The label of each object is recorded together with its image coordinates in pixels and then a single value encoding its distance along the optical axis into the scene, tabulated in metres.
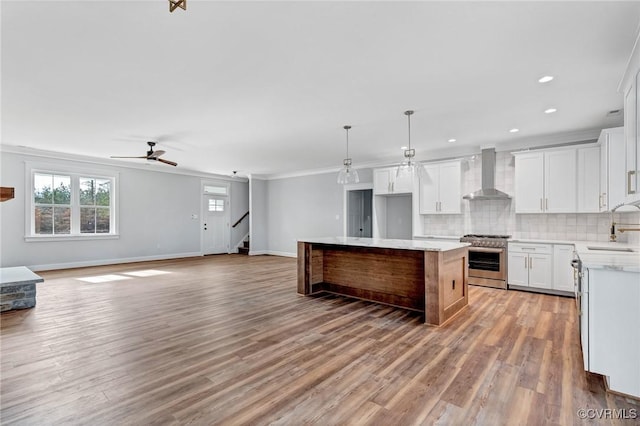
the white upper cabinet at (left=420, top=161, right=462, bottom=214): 6.27
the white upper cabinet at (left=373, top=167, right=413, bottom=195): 7.02
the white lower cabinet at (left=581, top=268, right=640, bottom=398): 2.18
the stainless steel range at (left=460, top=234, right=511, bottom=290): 5.45
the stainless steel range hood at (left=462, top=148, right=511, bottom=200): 5.86
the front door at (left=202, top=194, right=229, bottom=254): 10.26
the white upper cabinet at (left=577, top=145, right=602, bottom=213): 4.87
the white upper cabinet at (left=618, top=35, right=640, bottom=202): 2.45
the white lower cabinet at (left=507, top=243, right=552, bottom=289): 5.10
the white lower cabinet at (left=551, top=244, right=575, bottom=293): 4.90
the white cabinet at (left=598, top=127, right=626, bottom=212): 3.73
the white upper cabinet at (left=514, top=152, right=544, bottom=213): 5.34
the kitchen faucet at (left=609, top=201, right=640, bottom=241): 3.72
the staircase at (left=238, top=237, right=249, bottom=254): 10.90
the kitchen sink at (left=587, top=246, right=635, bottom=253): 3.57
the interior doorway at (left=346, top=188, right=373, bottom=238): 8.75
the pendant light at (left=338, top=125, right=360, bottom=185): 4.84
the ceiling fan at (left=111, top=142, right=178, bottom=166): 5.92
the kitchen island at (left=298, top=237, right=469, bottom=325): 3.68
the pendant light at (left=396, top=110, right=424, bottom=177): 4.18
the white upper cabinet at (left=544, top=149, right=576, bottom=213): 5.07
